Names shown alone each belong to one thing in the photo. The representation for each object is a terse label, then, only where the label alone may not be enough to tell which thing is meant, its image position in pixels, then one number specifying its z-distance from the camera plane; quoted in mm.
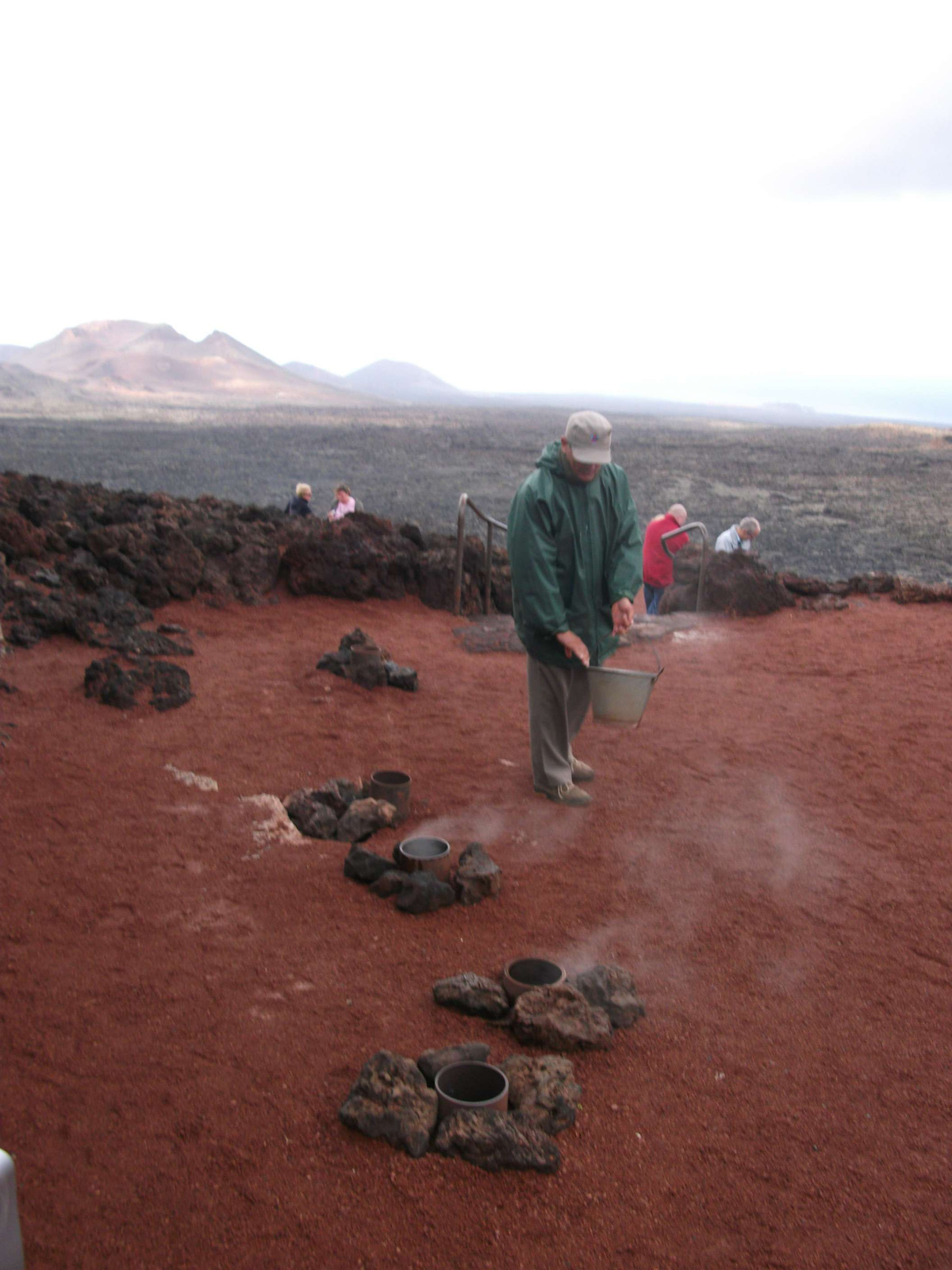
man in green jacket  4965
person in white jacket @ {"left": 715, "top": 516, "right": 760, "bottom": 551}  11617
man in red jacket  10492
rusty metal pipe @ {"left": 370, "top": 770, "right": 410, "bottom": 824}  5129
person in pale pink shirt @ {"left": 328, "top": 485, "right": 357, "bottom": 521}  12898
